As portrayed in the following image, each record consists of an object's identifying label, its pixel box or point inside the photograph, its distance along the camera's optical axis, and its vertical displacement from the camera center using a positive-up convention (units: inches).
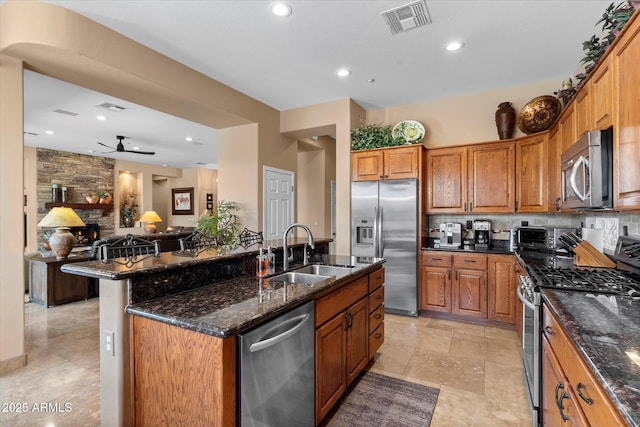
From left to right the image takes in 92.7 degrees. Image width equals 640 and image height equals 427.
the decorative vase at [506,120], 150.1 +46.7
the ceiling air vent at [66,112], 189.3 +64.7
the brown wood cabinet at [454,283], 144.7 -33.9
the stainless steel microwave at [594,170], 67.7 +10.3
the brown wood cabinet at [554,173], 116.6 +16.5
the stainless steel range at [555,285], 66.9 -15.9
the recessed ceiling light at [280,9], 97.3 +66.9
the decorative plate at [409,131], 171.2 +47.6
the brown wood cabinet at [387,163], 159.6 +28.0
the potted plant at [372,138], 171.3 +43.3
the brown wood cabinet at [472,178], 148.7 +18.2
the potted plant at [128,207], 354.9 +9.4
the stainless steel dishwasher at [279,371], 49.7 -28.7
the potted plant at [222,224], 178.2 -5.4
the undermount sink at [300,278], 88.8 -18.6
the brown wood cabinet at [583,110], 83.8 +30.2
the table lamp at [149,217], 348.8 -2.9
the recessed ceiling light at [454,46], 119.0 +66.7
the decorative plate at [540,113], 129.9 +43.7
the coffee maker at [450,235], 160.4 -11.0
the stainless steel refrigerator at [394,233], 157.4 -10.0
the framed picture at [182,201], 417.7 +19.4
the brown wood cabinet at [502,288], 137.2 -33.7
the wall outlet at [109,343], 57.1 -24.1
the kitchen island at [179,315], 46.9 -17.1
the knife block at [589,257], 88.8 -13.1
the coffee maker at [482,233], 157.3 -9.9
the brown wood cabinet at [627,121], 56.9 +18.4
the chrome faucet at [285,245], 89.1 -8.9
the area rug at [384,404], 78.2 -52.8
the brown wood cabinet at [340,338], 69.9 -32.5
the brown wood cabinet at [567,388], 34.3 -24.7
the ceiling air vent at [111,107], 179.0 +65.0
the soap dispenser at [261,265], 82.0 -13.6
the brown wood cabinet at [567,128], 98.2 +29.6
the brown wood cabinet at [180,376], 46.4 -26.5
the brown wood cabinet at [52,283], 170.1 -39.2
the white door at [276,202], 189.4 +8.6
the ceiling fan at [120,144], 241.1 +56.5
